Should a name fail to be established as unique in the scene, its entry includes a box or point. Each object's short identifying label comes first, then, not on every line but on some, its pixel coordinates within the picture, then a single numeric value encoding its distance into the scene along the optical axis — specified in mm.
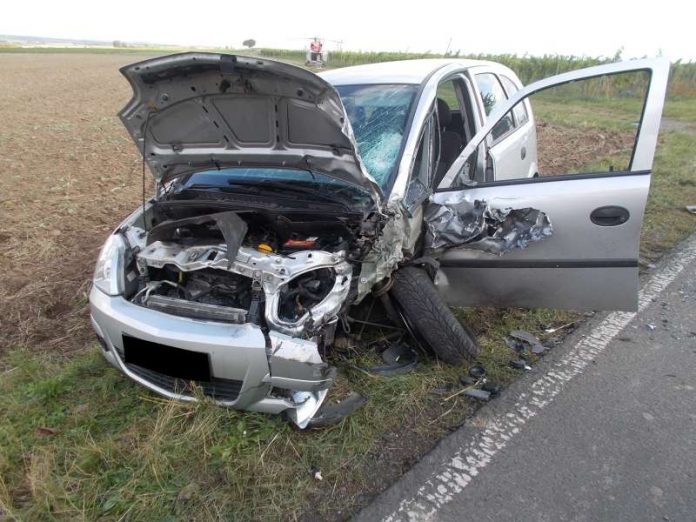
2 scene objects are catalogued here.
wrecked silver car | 2316
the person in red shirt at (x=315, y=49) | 28375
